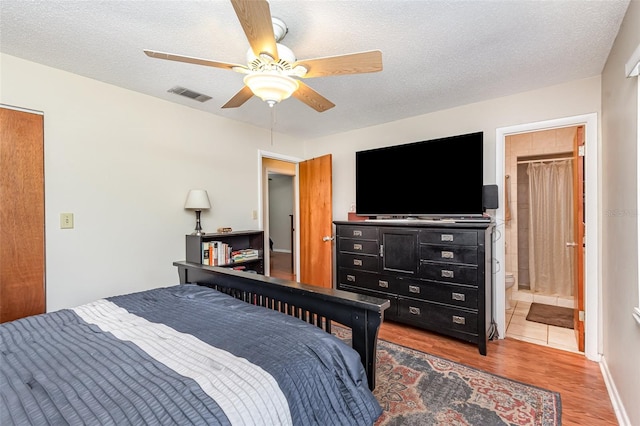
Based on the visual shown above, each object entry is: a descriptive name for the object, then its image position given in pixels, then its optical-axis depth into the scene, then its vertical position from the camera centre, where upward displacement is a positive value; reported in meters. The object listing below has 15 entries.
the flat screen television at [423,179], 2.75 +0.34
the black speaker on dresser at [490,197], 2.76 +0.13
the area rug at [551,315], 3.24 -1.27
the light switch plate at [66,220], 2.32 -0.05
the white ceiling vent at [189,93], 2.68 +1.15
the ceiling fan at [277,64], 1.41 +0.80
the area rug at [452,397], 1.71 -1.23
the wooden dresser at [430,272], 2.53 -0.60
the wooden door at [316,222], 4.00 -0.15
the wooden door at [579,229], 2.52 -0.18
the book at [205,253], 3.01 -0.43
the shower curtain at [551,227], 3.85 -0.24
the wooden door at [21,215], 2.08 -0.01
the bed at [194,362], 0.83 -0.54
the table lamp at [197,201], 2.97 +0.12
